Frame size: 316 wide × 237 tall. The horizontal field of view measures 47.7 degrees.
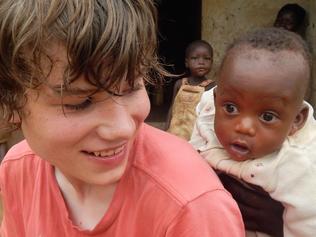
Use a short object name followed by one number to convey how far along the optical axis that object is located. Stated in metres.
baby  0.99
